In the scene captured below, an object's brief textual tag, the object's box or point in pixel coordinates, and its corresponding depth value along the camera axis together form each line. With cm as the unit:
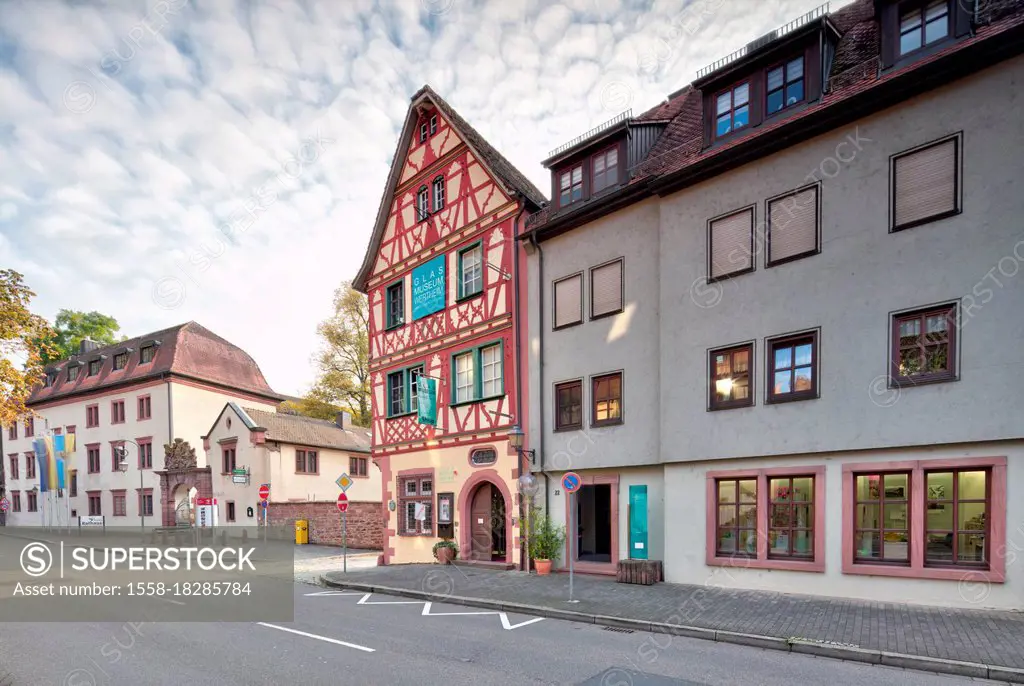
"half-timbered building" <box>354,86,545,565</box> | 1753
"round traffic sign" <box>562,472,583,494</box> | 1236
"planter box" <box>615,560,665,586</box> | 1321
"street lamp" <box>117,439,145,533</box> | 3822
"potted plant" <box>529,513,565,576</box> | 1537
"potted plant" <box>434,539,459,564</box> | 1806
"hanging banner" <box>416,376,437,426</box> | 1861
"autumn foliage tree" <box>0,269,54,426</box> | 1269
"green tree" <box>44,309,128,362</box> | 5316
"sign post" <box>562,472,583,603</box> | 1235
